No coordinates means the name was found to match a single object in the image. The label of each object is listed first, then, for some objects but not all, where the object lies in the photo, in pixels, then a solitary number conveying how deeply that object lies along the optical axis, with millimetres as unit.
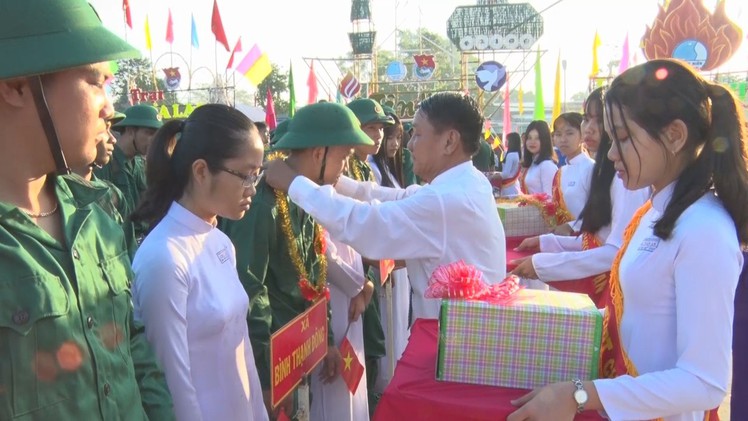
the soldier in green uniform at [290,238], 2297
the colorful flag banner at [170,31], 29822
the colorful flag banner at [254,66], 16031
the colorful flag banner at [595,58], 20297
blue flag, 29875
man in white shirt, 2371
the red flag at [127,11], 22530
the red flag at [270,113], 17938
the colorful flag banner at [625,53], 19820
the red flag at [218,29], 18084
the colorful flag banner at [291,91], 19311
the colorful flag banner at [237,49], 19450
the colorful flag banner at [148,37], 28541
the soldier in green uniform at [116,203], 1732
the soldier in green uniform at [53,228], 1017
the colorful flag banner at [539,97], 17953
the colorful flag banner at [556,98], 16703
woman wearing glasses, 1665
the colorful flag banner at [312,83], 19744
